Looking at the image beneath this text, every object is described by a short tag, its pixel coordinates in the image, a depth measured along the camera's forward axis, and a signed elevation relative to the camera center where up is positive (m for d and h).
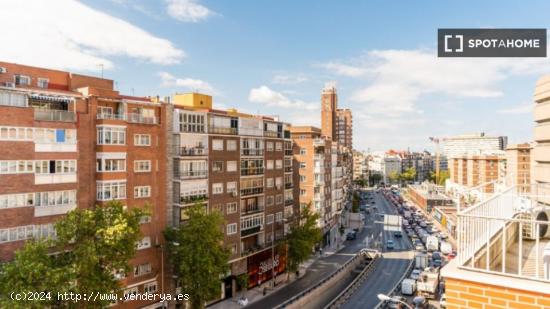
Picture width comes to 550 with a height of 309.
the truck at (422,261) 65.81 -17.73
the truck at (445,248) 78.87 -18.68
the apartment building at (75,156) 31.12 +0.30
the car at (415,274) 60.51 -18.78
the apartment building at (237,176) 43.84 -2.31
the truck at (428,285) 52.12 -17.43
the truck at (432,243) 82.12 -18.33
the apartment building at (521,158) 114.50 +0.10
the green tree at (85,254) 26.92 -7.36
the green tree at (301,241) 57.81 -12.60
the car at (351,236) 95.94 -19.47
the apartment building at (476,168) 142.00 -3.92
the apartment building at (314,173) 80.38 -3.02
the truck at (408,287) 53.72 -18.21
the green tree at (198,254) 39.25 -9.92
